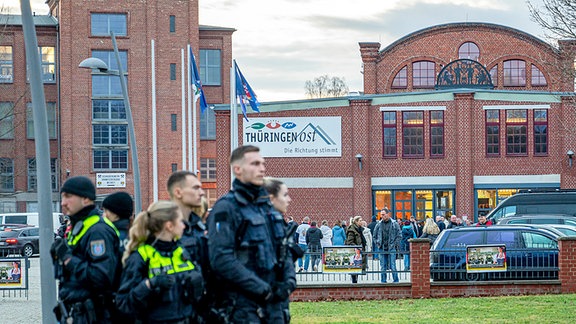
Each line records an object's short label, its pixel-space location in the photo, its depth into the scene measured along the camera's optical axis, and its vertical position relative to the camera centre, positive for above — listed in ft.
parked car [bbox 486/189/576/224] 118.73 -8.08
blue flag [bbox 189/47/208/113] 132.36 +7.00
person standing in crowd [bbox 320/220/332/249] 106.93 -10.43
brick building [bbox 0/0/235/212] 219.41 +9.63
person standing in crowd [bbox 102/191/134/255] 29.78 -2.06
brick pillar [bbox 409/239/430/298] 75.92 -9.75
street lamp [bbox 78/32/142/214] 77.69 +2.91
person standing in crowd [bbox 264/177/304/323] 26.58 -2.67
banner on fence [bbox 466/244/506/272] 75.87 -9.20
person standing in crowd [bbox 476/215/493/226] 105.67 -8.88
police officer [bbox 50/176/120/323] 26.61 -3.26
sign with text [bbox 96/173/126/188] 216.95 -8.60
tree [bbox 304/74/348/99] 432.66 +20.84
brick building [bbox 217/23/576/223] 167.53 -2.10
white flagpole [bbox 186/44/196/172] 136.77 +3.16
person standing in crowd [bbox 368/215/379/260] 80.33 -9.76
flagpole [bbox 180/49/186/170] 136.81 +1.48
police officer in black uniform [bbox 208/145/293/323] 25.30 -2.75
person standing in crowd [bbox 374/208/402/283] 86.89 -8.35
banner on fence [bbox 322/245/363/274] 79.36 -9.48
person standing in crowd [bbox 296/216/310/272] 107.96 -10.08
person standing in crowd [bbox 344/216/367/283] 91.91 -8.90
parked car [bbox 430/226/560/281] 76.48 -8.73
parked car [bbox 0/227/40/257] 149.59 -14.55
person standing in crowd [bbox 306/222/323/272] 100.88 -9.87
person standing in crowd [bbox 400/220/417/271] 100.16 -9.78
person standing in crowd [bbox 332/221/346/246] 107.04 -10.32
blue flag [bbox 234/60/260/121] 122.42 +5.46
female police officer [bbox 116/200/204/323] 25.75 -3.30
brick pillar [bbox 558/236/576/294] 74.74 -9.42
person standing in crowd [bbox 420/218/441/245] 102.58 -9.53
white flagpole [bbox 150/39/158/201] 141.01 -0.17
